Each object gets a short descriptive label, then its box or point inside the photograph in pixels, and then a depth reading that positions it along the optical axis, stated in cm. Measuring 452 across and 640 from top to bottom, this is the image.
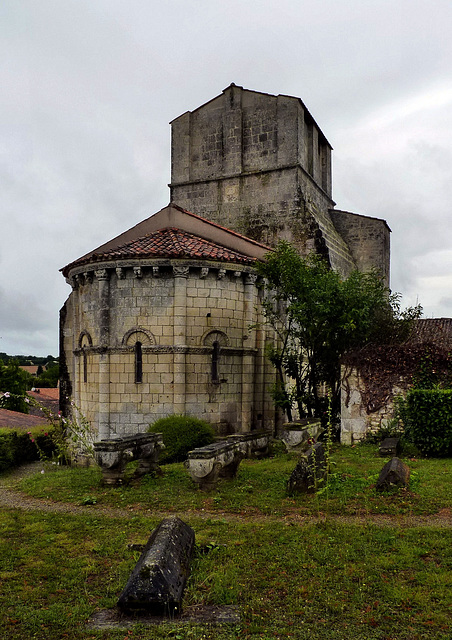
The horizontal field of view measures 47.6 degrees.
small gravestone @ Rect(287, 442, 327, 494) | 913
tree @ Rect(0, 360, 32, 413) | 3657
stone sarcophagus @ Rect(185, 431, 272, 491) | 949
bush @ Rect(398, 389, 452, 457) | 1222
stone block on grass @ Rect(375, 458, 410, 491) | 888
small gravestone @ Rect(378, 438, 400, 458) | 1255
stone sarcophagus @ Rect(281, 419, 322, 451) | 1270
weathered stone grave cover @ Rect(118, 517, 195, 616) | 475
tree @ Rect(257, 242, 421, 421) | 1500
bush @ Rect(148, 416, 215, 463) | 1314
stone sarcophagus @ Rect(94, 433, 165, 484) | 1023
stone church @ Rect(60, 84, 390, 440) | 1498
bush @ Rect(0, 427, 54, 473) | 1591
